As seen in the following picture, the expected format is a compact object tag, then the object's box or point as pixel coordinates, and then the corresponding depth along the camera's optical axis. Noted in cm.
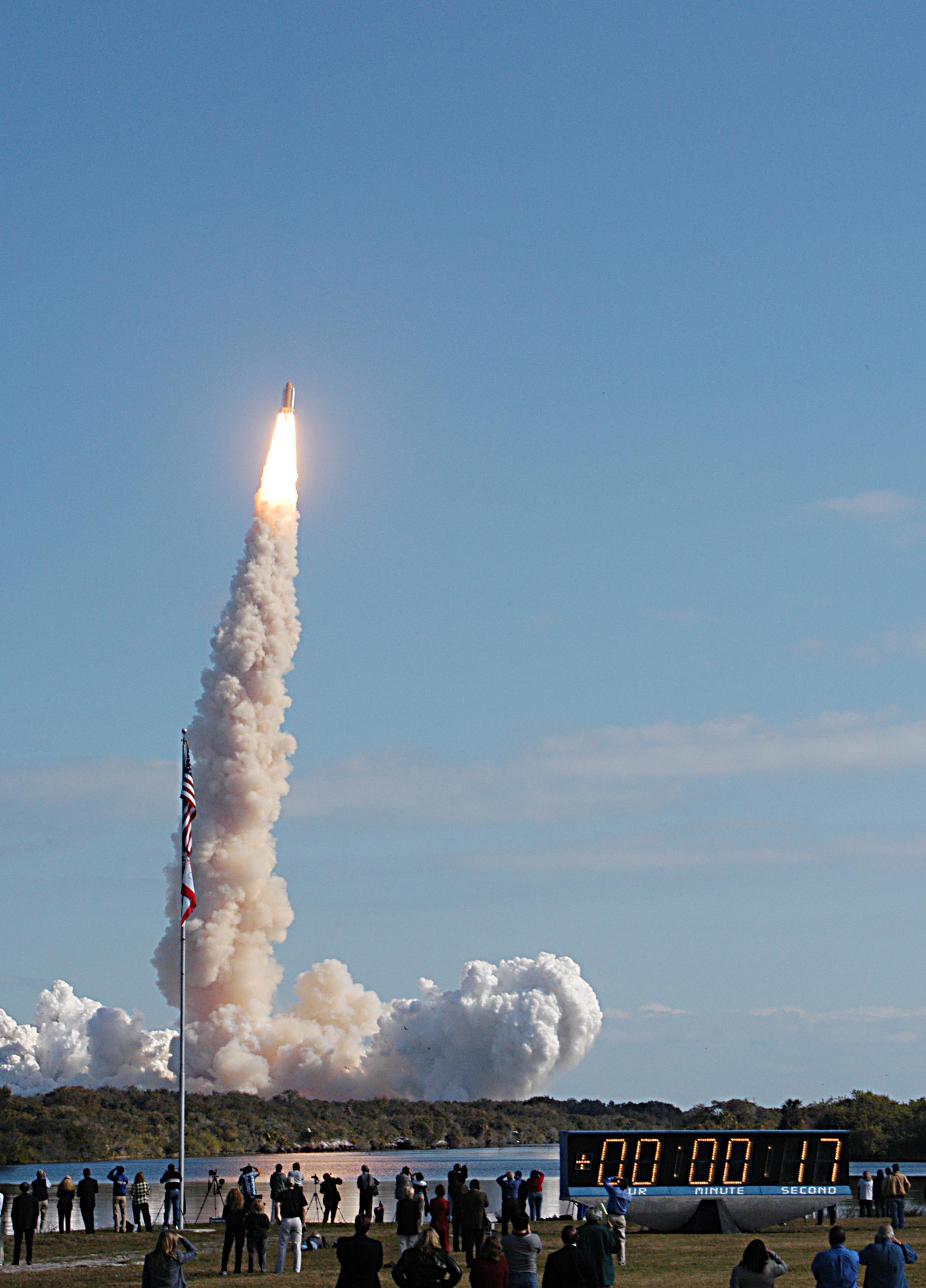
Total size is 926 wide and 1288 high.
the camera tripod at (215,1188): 4688
